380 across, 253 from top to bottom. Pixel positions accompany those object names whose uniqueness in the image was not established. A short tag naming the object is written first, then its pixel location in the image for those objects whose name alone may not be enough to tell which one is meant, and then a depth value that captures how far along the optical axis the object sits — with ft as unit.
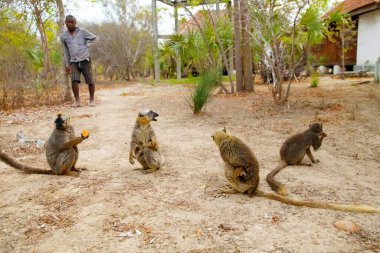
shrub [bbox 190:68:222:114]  26.99
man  31.17
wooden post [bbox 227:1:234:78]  38.60
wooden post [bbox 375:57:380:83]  42.24
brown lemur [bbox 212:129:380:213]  12.31
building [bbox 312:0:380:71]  53.11
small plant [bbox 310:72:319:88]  43.42
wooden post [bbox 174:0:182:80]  43.31
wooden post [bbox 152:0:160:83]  53.53
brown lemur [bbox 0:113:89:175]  14.65
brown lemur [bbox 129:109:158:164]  15.35
